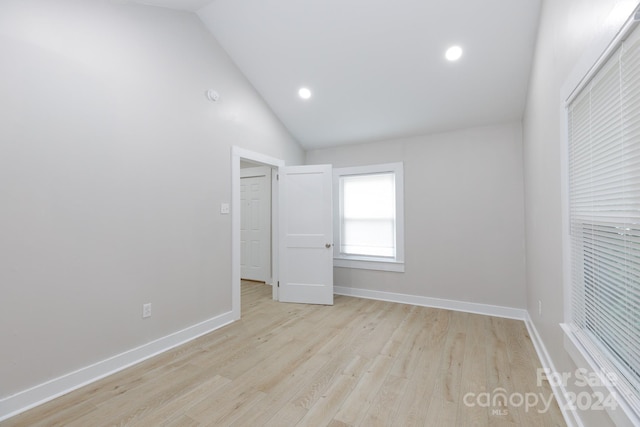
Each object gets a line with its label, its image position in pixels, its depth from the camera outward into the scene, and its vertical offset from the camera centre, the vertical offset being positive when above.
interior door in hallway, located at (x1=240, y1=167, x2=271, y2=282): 5.07 -0.12
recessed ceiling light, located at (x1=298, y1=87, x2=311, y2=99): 3.52 +1.59
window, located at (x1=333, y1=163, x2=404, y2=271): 3.99 -0.02
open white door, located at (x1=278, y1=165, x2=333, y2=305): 3.86 -0.26
